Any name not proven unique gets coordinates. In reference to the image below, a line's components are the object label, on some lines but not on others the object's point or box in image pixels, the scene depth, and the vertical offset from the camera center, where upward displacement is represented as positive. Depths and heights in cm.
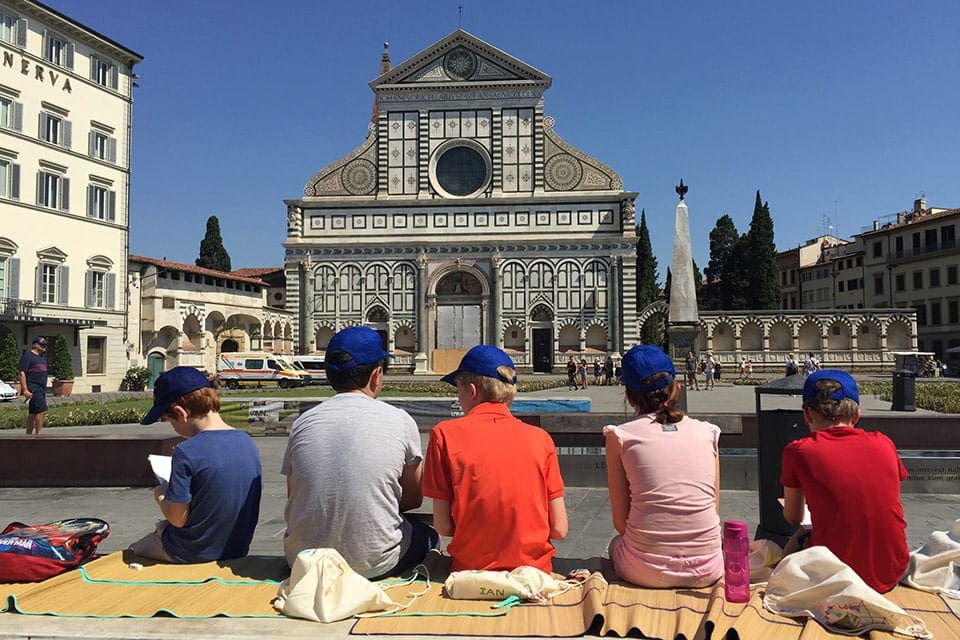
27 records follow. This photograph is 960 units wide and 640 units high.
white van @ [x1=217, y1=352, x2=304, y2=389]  3788 -114
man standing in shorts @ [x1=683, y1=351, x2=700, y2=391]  2652 -82
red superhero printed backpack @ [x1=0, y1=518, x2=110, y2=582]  385 -107
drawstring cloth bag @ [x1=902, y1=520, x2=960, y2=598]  370 -113
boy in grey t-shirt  369 -66
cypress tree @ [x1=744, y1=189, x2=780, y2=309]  5419 +640
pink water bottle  342 -101
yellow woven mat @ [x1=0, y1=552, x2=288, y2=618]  347 -122
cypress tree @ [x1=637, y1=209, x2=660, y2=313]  5784 +620
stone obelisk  2388 +175
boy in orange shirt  364 -71
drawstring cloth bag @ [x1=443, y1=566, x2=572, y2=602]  353 -115
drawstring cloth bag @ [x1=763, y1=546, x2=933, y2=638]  314 -111
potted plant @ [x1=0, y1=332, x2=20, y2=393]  2873 -46
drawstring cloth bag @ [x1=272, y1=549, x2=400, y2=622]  338 -113
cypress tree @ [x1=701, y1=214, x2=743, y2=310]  6300 +852
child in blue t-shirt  401 -73
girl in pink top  355 -72
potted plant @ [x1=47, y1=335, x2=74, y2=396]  3025 -58
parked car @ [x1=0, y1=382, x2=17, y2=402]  2684 -154
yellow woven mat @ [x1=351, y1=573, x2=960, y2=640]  316 -122
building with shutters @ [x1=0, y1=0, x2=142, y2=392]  3025 +727
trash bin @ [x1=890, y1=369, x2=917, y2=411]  1861 -113
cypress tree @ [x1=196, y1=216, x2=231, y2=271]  6231 +837
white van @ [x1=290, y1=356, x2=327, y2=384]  4081 -94
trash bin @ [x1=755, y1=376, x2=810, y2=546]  554 -84
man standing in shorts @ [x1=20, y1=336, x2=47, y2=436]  1288 -57
